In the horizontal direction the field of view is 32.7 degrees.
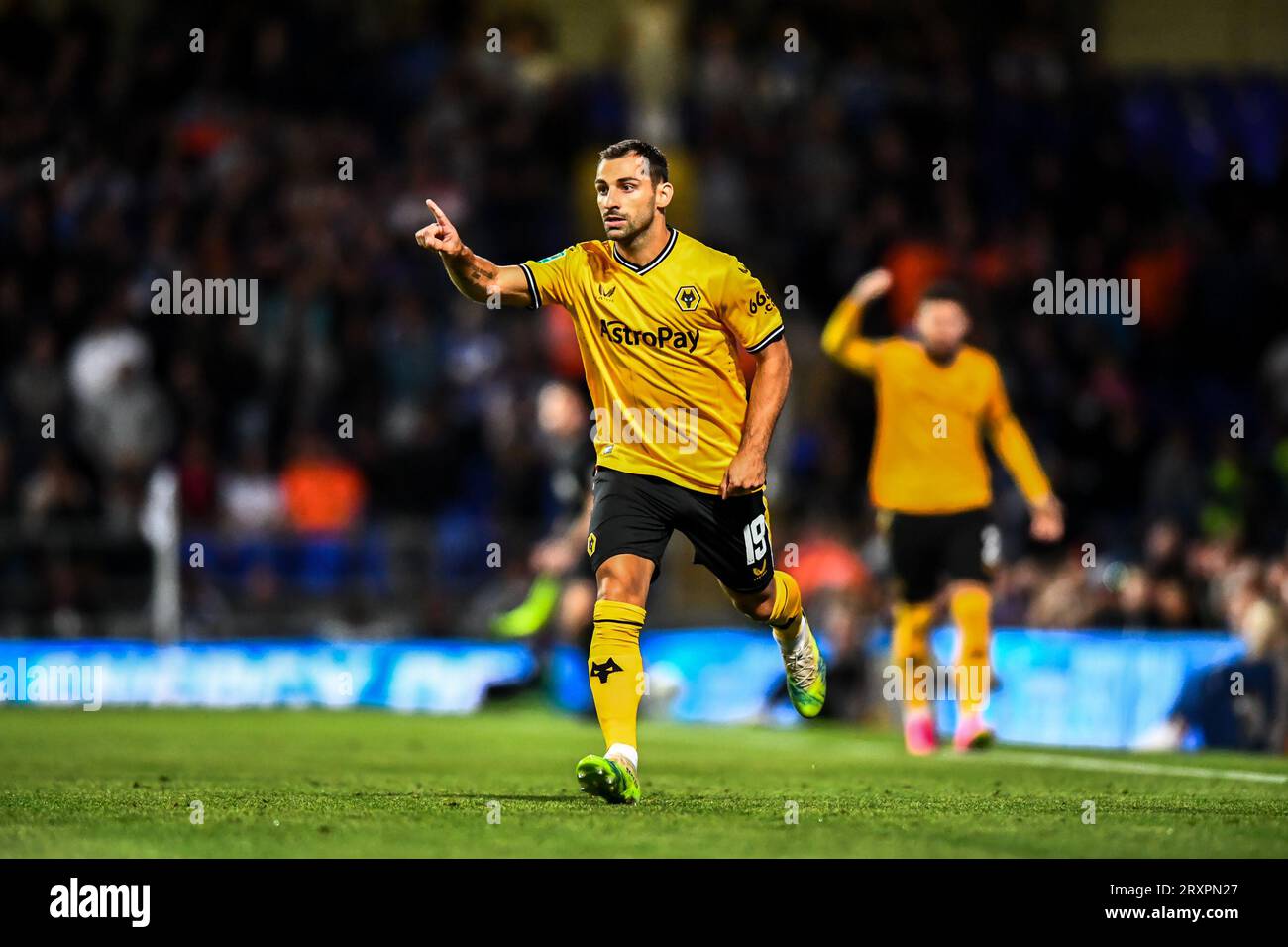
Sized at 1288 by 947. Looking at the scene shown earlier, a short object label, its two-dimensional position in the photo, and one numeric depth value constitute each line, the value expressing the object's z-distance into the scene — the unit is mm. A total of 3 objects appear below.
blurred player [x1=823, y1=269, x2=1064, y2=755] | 12578
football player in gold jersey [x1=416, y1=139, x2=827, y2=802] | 8812
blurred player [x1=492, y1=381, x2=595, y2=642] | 15531
